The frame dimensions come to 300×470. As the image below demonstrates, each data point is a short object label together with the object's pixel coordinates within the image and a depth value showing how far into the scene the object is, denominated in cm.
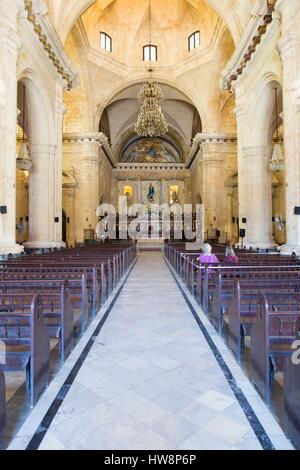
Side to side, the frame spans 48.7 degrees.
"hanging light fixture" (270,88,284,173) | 1248
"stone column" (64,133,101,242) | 2439
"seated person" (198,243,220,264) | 762
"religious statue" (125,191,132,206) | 3759
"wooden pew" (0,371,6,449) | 238
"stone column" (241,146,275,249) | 1446
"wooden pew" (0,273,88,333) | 451
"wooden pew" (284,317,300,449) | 235
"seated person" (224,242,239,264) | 782
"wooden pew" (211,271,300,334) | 465
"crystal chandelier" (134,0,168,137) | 1850
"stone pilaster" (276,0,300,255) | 970
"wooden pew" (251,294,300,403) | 302
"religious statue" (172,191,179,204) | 3743
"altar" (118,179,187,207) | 3784
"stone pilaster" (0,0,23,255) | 943
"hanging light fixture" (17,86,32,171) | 1200
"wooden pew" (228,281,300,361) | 403
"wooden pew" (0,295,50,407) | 298
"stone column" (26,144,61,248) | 1430
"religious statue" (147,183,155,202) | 3800
